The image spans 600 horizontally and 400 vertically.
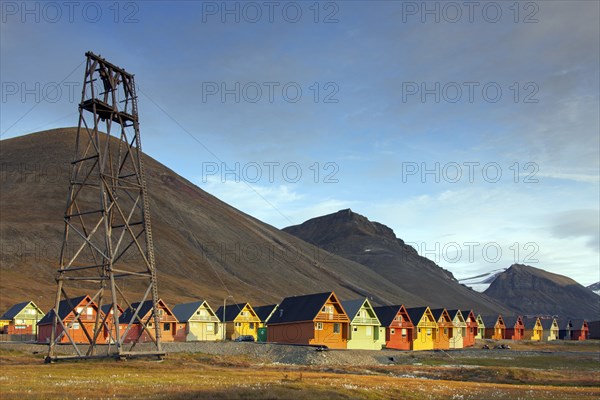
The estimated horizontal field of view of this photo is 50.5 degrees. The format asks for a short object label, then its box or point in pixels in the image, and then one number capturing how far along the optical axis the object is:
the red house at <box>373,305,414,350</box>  97.00
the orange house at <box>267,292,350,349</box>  82.44
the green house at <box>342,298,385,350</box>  87.56
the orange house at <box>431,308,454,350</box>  107.31
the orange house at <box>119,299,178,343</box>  90.93
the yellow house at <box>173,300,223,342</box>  100.81
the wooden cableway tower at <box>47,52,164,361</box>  52.69
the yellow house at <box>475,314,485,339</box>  144.75
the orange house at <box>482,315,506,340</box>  148.88
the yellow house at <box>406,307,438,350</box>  101.81
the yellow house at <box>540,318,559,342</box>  166.88
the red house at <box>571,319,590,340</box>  172.12
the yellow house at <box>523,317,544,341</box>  161.38
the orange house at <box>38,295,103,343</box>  87.75
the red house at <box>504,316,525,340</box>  153.95
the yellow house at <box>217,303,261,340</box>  104.38
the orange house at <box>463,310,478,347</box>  119.44
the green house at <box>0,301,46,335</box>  103.25
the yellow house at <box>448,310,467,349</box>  114.06
